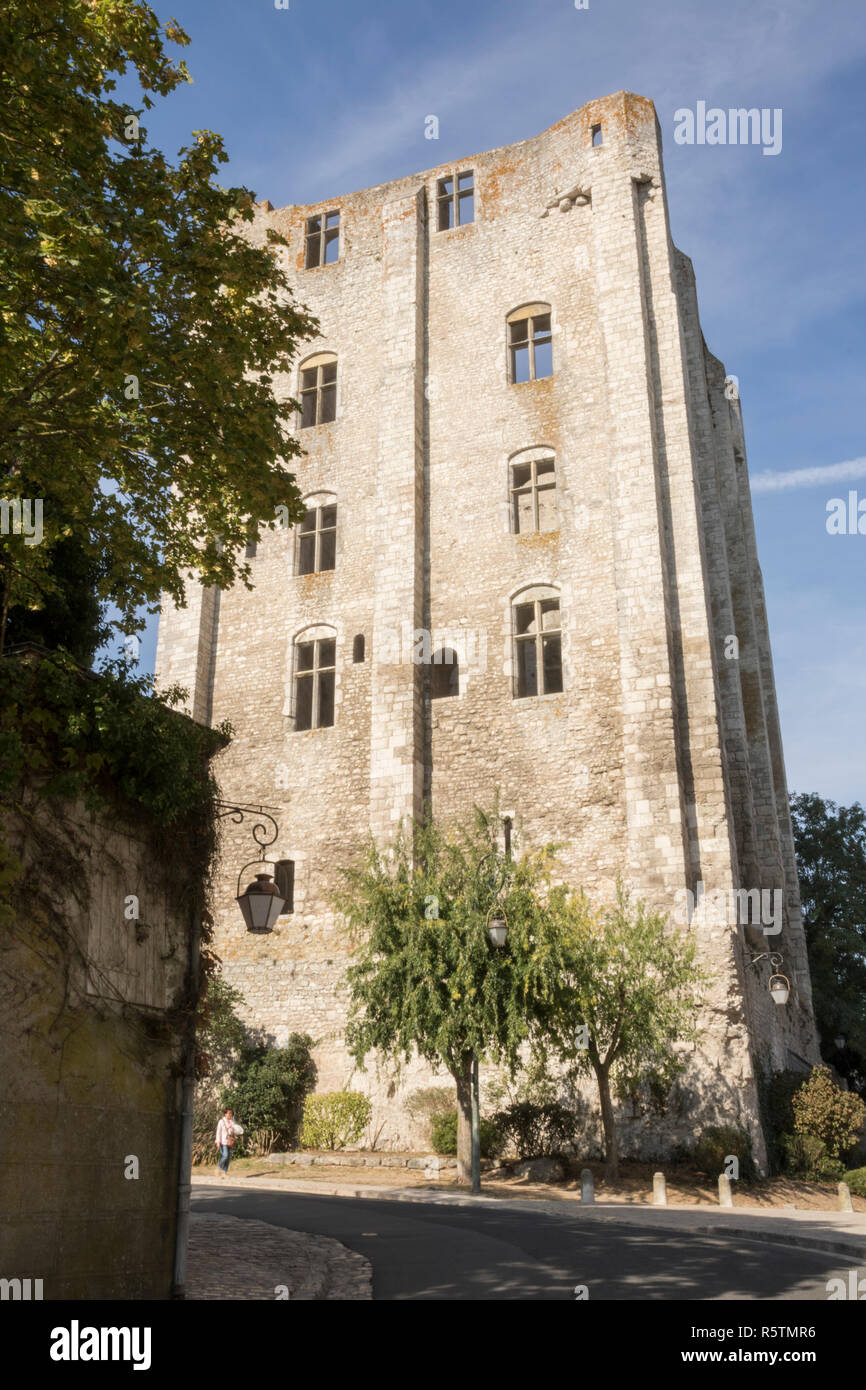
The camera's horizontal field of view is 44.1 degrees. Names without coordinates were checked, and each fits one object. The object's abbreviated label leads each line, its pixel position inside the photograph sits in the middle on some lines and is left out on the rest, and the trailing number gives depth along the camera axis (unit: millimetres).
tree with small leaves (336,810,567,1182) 16500
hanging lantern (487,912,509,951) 15883
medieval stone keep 21250
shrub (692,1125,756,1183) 17547
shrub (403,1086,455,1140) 20297
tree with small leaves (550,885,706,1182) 17141
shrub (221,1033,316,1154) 21219
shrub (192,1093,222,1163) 20781
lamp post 15916
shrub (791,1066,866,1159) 19141
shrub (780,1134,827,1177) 18766
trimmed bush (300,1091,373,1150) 20641
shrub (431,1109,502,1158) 19250
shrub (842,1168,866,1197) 18062
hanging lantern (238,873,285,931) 9422
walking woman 18375
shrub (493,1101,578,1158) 19188
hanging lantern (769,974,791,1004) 19078
